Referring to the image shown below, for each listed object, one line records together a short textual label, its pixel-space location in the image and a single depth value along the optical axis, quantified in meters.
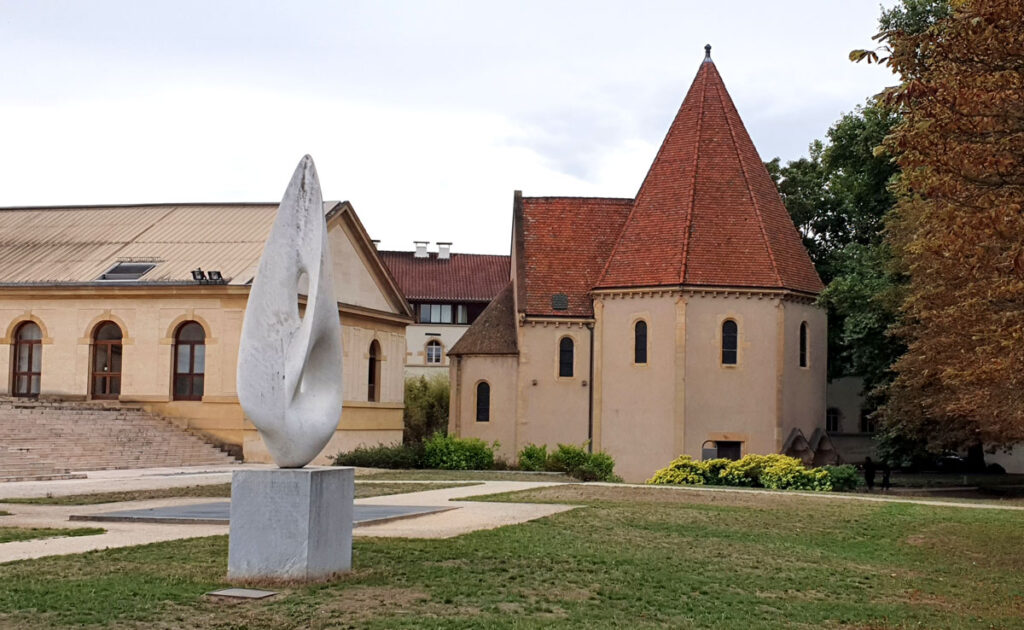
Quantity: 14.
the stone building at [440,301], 77.31
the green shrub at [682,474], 33.06
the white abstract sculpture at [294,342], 12.48
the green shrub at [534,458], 37.78
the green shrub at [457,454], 38.22
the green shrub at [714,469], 33.25
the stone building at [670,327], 41.62
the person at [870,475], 38.50
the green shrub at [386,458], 37.66
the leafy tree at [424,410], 62.81
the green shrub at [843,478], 32.31
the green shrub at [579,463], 35.72
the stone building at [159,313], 38.09
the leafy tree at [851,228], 41.09
